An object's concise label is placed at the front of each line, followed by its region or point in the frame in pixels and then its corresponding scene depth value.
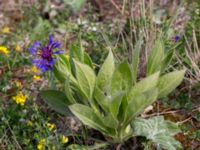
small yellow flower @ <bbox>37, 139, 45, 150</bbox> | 2.42
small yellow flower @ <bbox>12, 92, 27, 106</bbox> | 2.72
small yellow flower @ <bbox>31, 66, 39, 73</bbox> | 3.05
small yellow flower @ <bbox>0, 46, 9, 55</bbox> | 3.08
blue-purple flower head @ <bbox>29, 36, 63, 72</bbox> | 2.32
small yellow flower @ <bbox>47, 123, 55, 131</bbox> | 2.53
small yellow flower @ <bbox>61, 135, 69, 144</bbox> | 2.41
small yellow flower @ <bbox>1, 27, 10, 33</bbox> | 3.60
